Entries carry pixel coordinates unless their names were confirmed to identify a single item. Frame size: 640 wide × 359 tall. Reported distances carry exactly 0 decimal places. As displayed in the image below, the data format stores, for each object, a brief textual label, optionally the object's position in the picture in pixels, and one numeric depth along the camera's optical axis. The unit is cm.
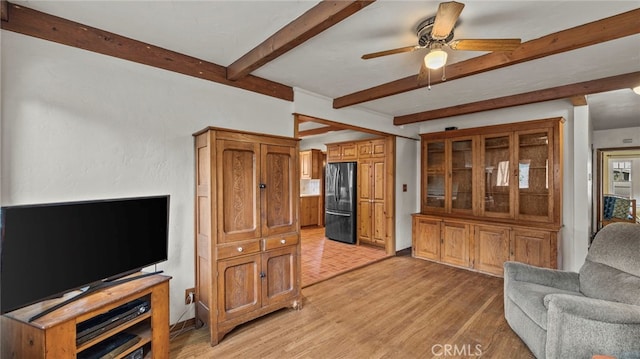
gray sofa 163
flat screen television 137
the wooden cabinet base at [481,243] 342
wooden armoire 223
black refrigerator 546
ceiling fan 164
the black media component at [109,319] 151
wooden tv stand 134
